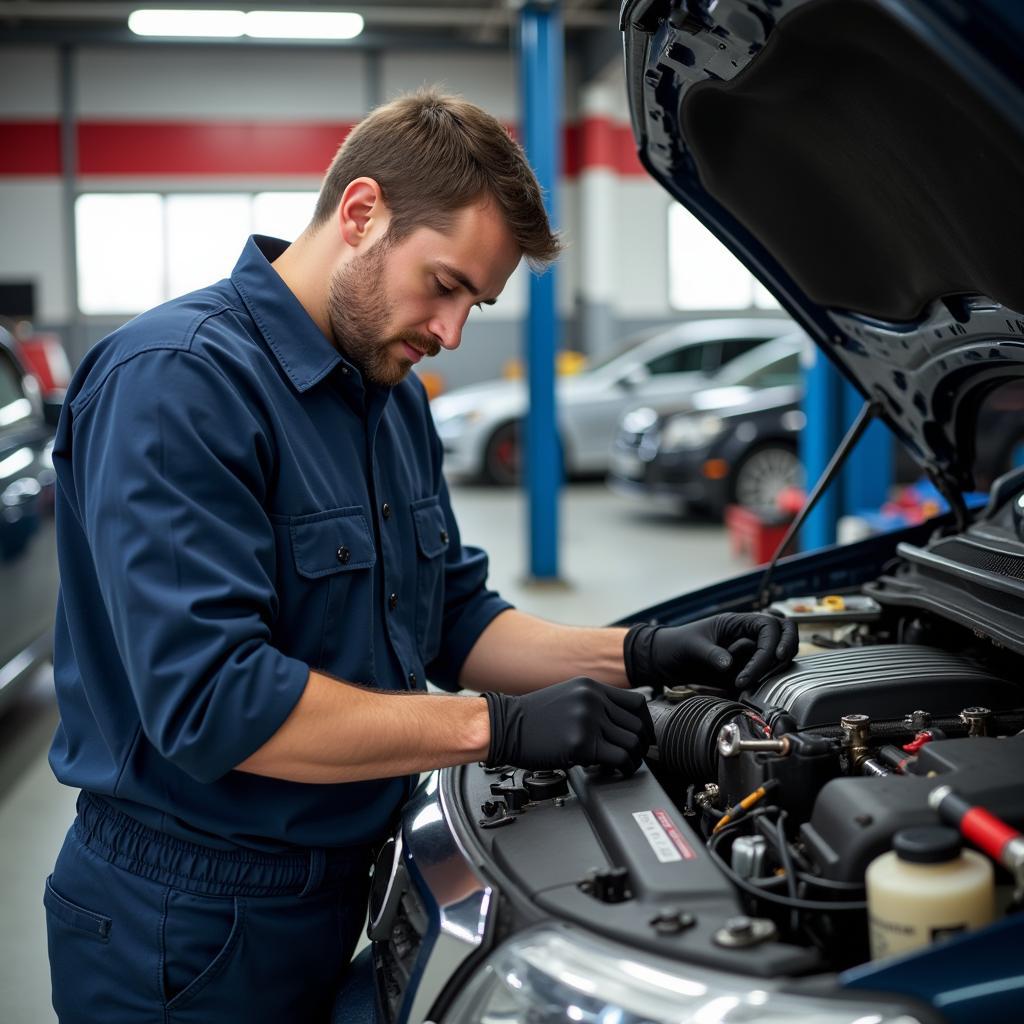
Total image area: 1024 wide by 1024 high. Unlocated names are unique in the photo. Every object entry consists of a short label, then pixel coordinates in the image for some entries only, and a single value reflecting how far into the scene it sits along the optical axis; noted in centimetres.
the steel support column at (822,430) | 496
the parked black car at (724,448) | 705
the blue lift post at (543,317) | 576
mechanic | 119
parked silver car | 863
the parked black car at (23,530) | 352
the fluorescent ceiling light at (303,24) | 917
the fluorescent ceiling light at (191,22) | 882
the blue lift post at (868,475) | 515
